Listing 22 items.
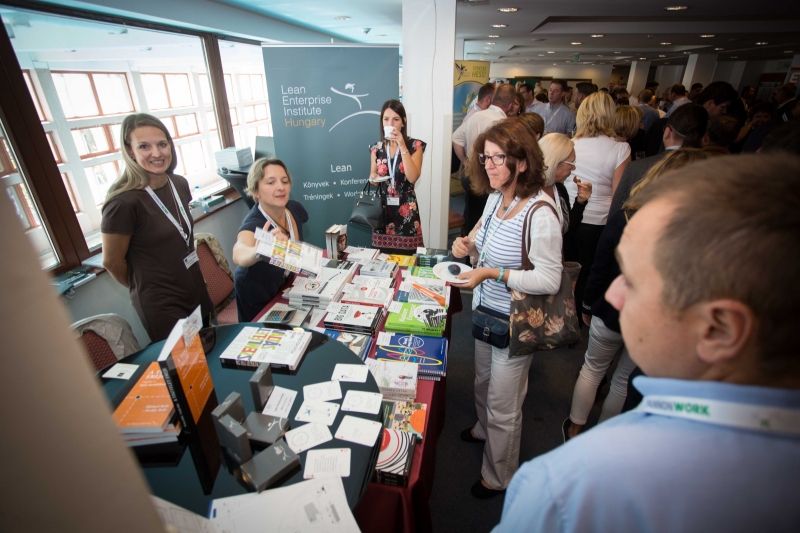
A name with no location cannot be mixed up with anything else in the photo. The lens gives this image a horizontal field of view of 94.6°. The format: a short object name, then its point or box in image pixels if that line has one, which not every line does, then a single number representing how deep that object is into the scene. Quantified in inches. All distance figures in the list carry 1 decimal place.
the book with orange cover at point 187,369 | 36.5
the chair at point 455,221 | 177.9
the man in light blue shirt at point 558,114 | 226.2
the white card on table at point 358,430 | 45.7
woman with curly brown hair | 60.8
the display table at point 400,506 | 47.1
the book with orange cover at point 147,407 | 43.6
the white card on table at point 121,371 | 54.9
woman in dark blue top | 80.6
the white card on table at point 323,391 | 51.7
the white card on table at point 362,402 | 50.0
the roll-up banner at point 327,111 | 135.0
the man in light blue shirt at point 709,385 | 16.7
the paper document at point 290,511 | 35.9
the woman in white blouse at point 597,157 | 109.5
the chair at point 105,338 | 75.2
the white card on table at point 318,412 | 48.4
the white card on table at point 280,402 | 49.0
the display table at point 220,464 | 39.1
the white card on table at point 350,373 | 55.1
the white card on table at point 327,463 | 41.3
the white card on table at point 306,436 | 44.6
